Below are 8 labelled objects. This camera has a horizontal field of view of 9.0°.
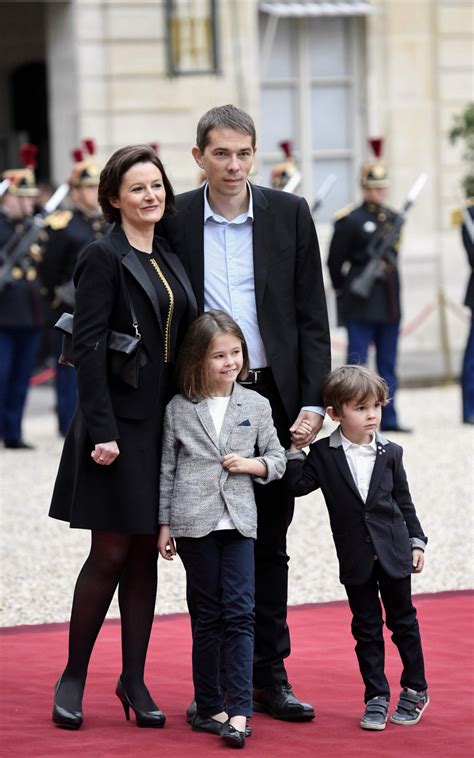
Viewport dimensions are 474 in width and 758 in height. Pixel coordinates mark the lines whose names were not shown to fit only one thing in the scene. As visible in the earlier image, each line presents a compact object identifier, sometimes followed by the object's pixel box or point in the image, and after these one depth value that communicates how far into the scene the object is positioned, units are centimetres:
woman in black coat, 863
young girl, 862
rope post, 2650
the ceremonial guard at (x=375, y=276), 2104
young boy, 881
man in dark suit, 897
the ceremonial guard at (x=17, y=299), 2046
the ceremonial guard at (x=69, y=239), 1971
